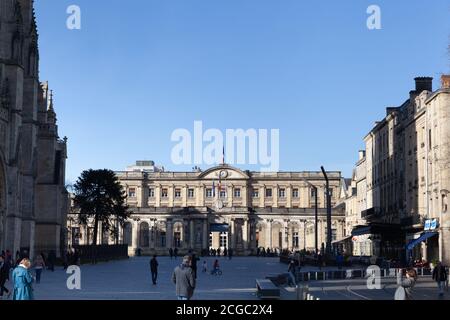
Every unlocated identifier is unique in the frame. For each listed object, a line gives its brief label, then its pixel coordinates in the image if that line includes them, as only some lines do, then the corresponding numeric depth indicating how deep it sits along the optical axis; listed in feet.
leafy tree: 285.23
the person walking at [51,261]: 159.61
